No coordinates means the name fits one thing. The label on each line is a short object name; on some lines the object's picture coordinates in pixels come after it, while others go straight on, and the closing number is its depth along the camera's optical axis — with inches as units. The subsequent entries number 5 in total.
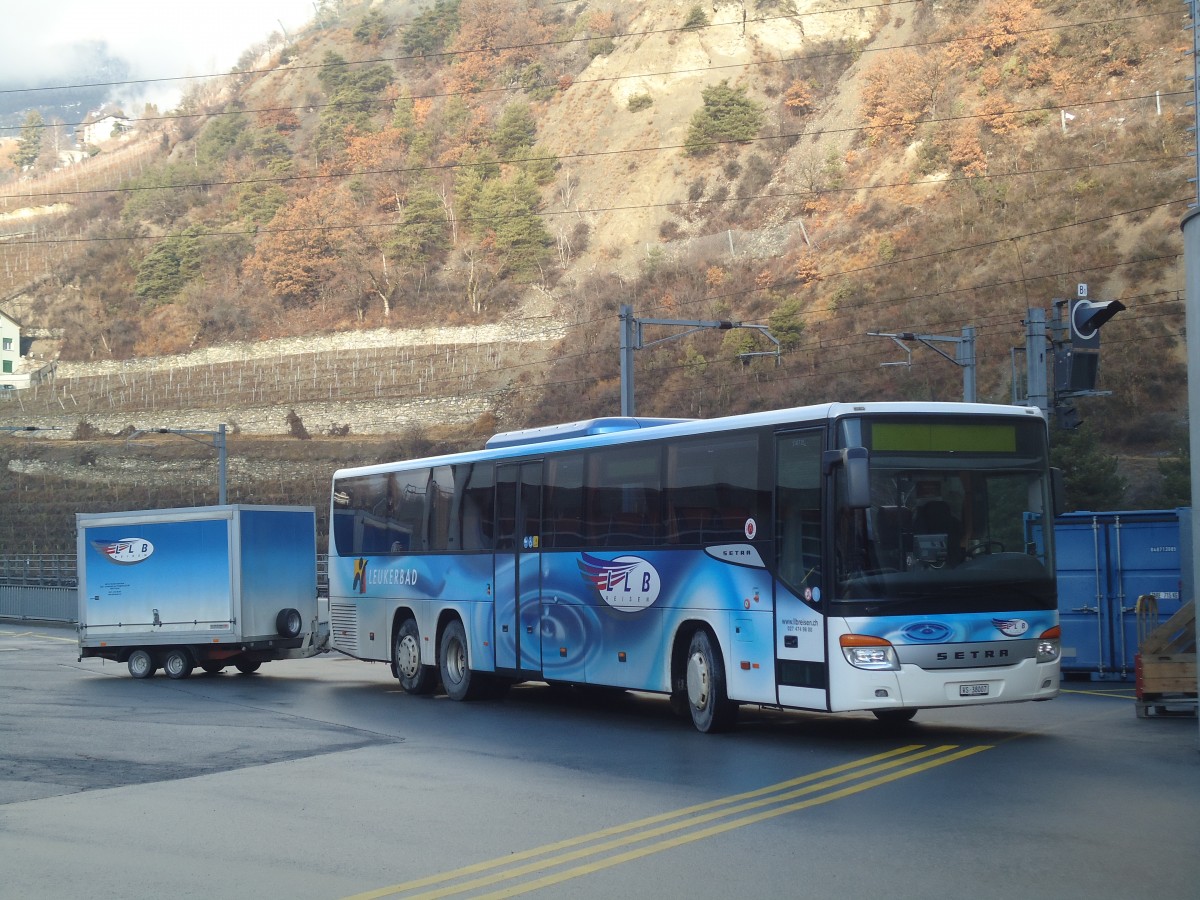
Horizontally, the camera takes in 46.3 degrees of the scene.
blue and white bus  502.0
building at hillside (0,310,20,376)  4842.5
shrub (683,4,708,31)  4795.8
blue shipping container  764.6
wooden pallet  569.3
